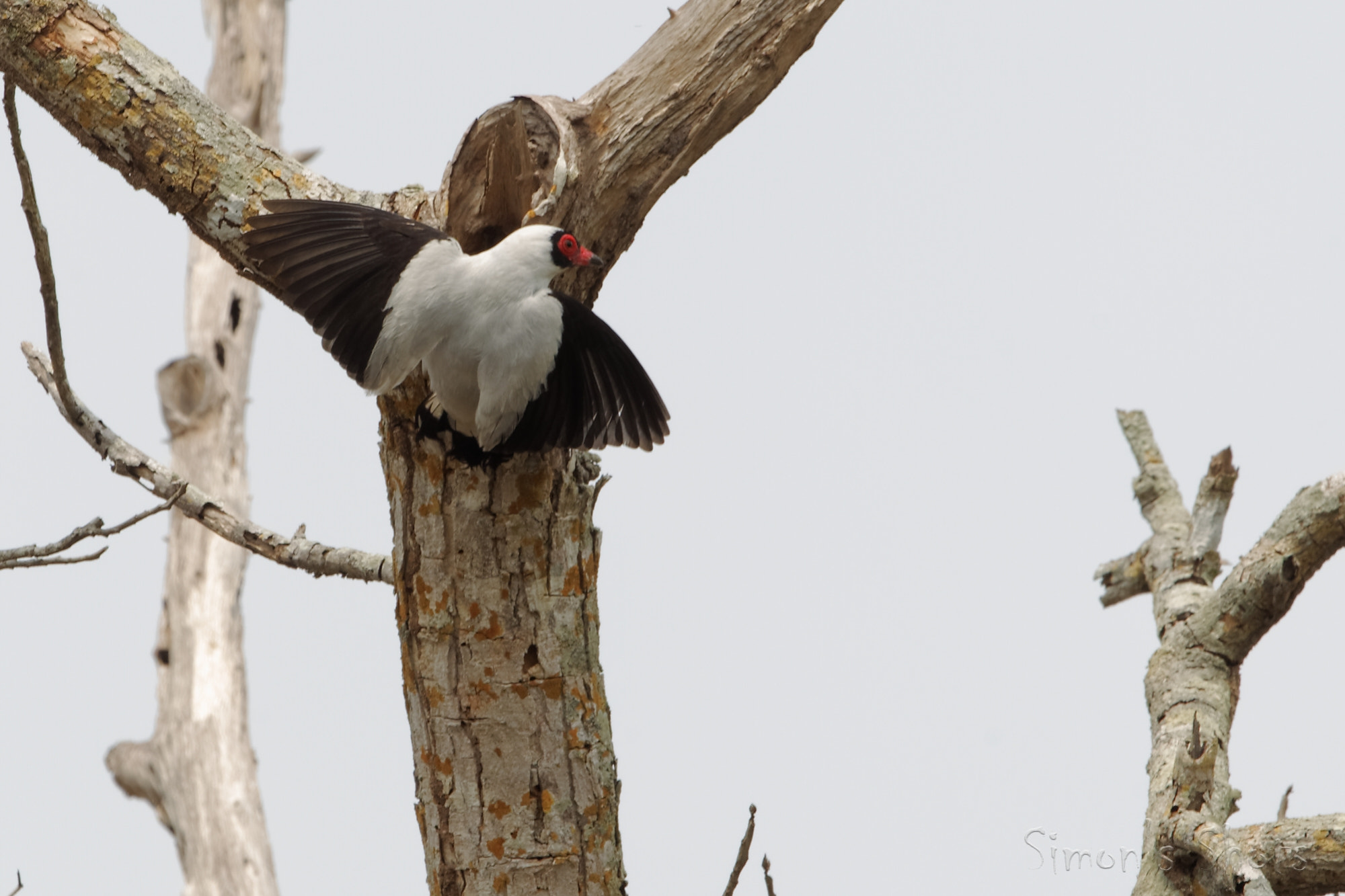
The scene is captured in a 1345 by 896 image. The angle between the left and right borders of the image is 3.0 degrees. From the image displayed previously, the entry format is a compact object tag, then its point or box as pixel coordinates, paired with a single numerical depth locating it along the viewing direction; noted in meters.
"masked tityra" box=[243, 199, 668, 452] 15.24
